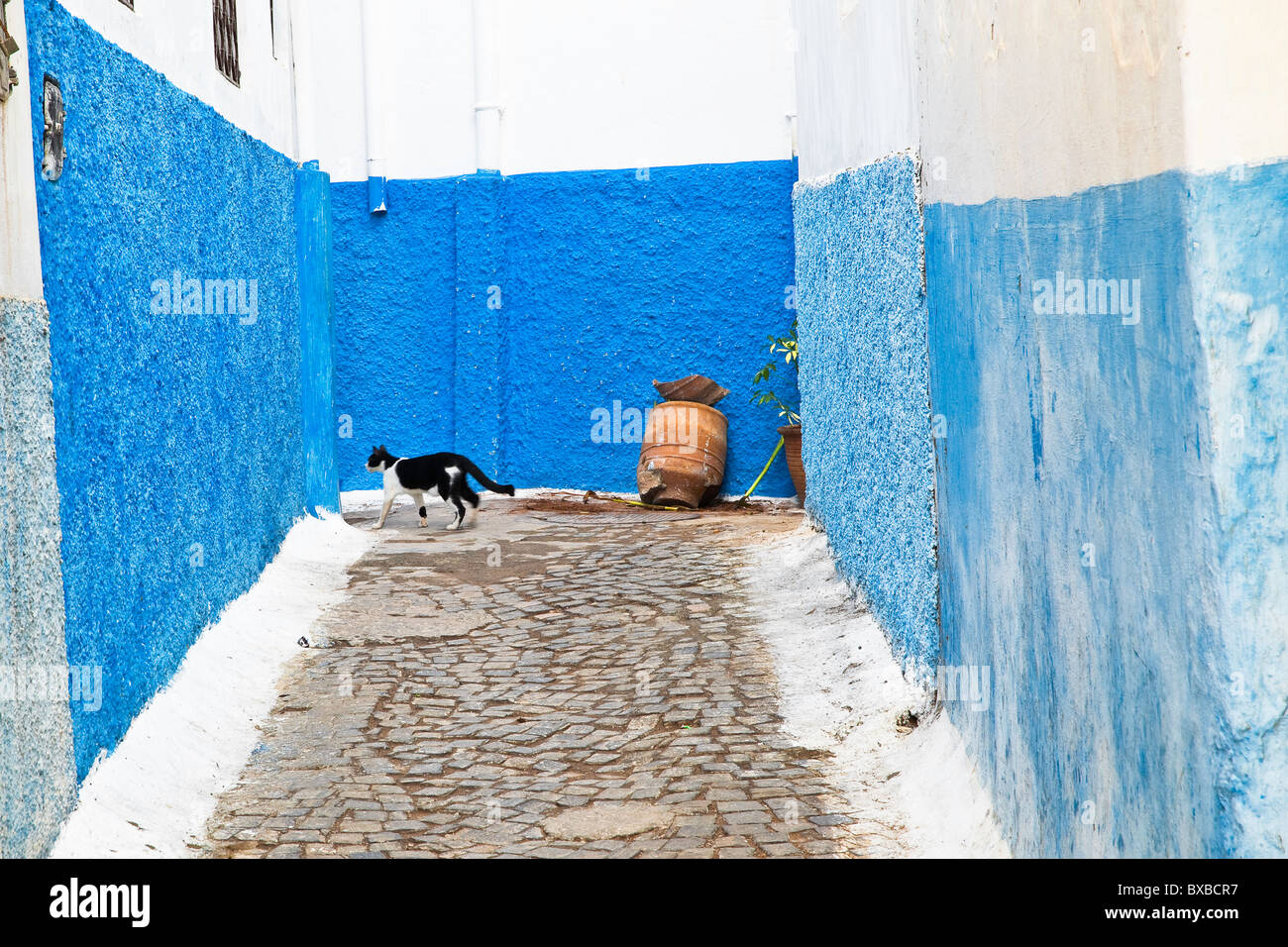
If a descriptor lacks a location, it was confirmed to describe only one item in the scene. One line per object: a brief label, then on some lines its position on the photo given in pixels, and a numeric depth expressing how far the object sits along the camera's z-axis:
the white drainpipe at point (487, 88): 10.80
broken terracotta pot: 10.28
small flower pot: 10.41
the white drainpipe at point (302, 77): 8.80
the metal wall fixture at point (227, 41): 6.88
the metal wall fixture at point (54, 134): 4.05
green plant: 10.64
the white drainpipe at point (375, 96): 10.72
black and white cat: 9.37
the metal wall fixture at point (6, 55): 3.66
